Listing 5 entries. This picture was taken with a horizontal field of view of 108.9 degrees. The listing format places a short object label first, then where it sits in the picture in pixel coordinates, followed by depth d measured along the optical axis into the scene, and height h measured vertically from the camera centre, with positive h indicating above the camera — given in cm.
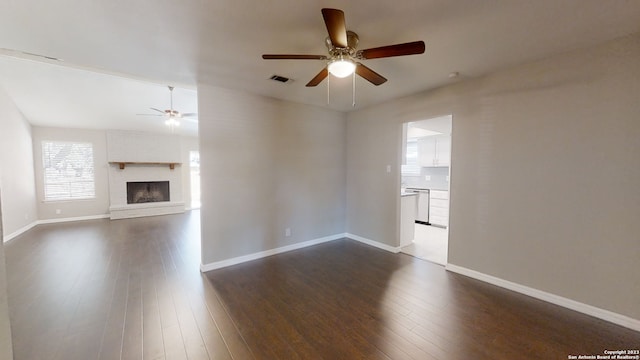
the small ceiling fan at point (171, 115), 464 +112
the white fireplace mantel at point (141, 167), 661 +6
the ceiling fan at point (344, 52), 150 +90
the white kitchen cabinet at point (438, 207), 540 -92
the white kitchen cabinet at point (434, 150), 561 +48
